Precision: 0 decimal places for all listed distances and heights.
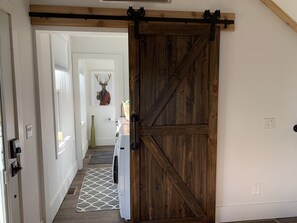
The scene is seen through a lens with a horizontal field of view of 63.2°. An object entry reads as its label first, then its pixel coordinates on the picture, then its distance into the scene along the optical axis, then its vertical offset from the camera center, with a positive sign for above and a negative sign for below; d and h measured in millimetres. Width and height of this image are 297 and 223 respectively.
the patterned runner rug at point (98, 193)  3092 -1398
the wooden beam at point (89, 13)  2273 +801
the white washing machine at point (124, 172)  2662 -852
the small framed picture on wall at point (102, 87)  6363 +234
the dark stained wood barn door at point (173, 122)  2422 -276
